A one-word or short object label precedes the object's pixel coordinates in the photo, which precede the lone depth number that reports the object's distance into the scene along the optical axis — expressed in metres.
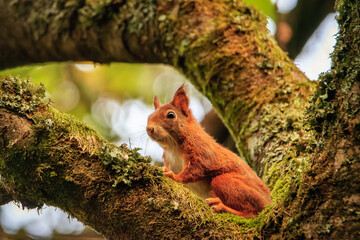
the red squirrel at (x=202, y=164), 6.17
